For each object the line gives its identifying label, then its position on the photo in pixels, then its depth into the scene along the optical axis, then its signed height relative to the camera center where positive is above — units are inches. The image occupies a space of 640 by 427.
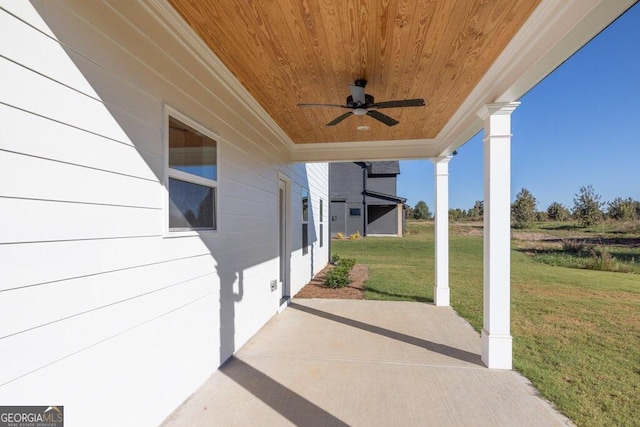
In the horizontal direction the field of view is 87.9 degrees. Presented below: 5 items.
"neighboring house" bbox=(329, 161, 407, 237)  878.4 +39.4
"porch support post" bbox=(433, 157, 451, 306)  240.4 -11.7
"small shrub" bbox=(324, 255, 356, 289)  299.9 -57.9
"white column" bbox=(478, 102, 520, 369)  138.5 -9.7
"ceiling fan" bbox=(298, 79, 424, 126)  126.5 +43.9
